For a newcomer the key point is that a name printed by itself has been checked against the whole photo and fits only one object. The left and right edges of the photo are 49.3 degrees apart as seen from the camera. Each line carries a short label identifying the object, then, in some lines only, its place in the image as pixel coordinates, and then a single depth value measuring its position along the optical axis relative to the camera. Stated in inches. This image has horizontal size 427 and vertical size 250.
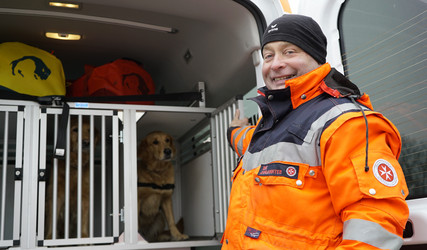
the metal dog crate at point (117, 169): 119.4
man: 49.4
